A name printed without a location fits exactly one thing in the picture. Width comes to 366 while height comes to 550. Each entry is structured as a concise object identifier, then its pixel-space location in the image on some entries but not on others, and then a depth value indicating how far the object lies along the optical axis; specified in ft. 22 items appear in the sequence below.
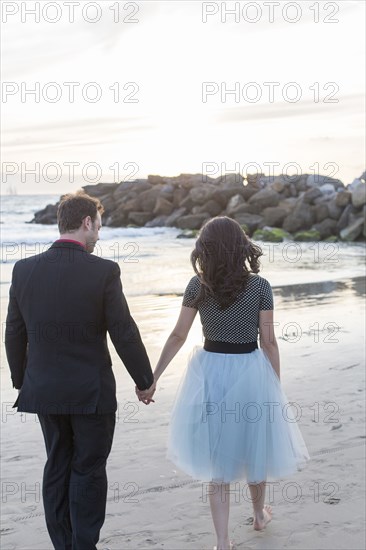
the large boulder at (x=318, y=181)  124.67
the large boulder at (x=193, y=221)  117.39
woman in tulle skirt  12.84
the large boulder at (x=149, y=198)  139.65
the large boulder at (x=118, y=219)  137.80
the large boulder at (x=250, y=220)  103.71
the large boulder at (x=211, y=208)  120.67
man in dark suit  11.80
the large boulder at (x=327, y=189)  112.16
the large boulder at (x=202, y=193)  123.36
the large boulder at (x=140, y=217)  134.10
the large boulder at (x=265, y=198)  111.65
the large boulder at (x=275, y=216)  103.19
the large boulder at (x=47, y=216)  156.76
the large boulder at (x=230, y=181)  124.26
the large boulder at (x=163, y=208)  132.77
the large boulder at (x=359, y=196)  97.66
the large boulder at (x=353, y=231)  91.66
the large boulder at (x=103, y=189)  161.99
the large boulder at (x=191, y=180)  138.21
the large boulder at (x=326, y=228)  96.44
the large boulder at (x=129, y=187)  151.23
